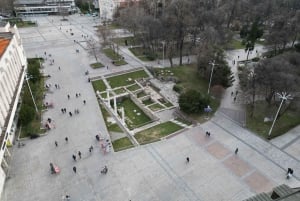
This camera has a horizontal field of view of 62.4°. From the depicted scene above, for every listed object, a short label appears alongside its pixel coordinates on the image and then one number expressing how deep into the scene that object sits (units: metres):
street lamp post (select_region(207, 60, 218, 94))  39.34
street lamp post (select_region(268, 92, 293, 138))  29.30
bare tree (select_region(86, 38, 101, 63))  55.91
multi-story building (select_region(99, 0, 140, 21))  91.00
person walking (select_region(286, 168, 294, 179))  25.12
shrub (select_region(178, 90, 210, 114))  34.62
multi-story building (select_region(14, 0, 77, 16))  103.00
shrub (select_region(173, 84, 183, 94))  42.00
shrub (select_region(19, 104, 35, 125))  32.53
